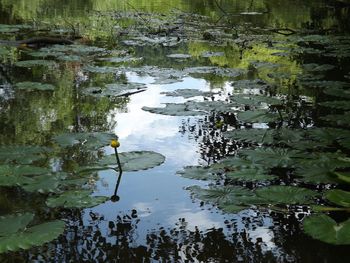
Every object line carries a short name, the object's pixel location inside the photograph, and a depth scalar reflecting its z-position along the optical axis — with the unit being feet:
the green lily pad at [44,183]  17.09
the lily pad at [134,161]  19.94
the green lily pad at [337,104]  27.89
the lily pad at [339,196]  14.83
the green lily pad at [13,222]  13.93
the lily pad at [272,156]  19.82
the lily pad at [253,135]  23.04
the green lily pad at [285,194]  16.51
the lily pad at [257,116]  25.61
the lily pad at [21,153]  19.74
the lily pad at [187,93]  32.40
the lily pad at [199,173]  19.29
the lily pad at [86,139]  22.22
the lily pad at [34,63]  39.98
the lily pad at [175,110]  27.96
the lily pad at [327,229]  13.25
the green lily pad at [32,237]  12.96
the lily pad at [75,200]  16.43
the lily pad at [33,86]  32.94
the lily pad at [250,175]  18.14
